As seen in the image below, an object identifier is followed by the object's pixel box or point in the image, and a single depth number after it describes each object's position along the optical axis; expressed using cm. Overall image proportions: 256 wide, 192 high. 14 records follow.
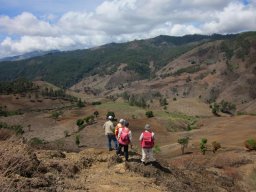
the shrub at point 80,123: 5096
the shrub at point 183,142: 2888
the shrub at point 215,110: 7545
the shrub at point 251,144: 2203
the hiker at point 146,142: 1088
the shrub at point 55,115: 6230
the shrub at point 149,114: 5678
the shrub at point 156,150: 2842
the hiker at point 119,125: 1112
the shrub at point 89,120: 5046
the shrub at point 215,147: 2516
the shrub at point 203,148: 2501
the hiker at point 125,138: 1081
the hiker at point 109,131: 1183
